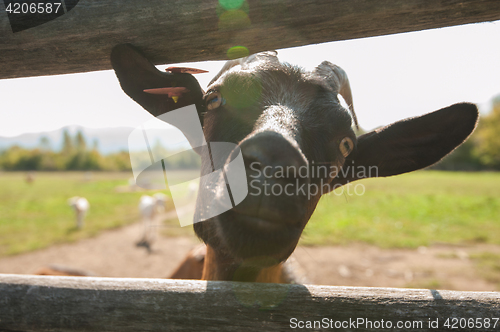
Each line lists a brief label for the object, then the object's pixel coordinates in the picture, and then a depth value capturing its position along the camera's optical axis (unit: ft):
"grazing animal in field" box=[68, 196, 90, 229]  28.20
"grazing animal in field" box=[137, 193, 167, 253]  22.80
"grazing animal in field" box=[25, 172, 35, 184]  92.96
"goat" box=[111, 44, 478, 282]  1.04
